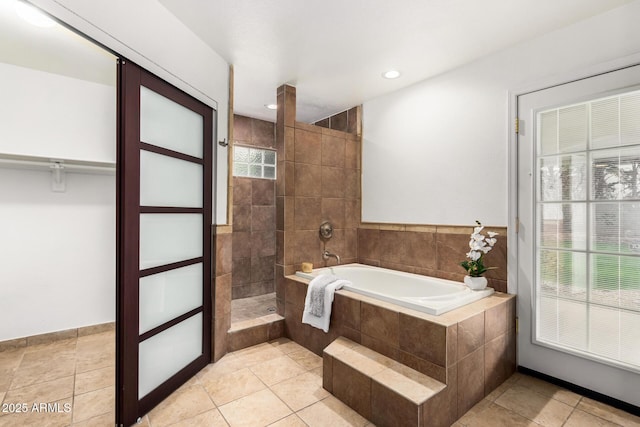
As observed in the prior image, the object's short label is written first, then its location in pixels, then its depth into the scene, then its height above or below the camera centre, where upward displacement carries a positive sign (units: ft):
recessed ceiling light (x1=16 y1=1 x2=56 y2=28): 5.53 +3.81
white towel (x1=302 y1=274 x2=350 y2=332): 8.25 -2.56
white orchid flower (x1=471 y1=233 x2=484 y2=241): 7.97 -0.68
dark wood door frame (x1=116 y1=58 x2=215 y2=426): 5.55 -0.66
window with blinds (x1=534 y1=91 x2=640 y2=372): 6.25 -0.39
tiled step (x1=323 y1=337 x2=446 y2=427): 5.28 -3.44
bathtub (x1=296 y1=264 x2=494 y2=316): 6.74 -2.19
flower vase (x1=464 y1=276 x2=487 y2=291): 7.86 -1.91
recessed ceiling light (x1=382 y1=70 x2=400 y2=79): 9.38 +4.45
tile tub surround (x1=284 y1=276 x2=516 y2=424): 5.80 -2.88
